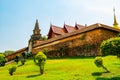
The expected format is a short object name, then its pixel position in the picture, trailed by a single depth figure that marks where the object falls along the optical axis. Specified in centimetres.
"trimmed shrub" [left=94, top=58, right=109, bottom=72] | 741
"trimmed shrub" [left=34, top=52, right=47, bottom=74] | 879
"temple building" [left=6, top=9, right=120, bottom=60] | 1298
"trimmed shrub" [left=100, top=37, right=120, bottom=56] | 697
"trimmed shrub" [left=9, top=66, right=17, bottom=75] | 967
